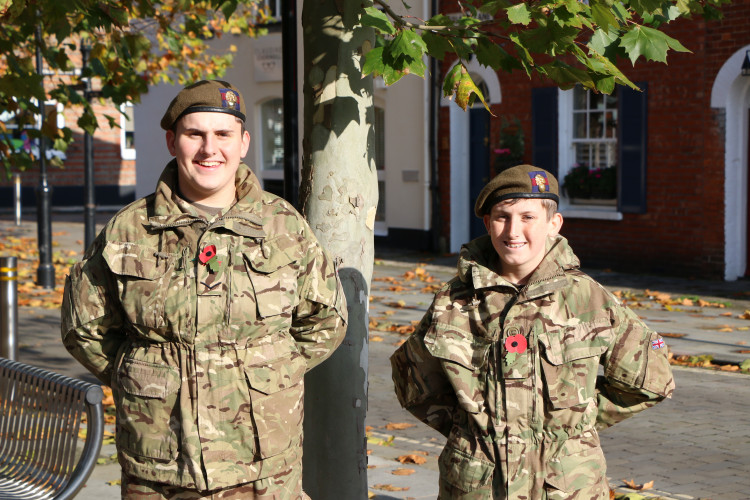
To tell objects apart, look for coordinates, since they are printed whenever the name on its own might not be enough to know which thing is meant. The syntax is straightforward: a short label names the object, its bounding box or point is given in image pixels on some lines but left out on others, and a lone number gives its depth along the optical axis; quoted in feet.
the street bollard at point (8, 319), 27.55
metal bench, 15.51
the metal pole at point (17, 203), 85.99
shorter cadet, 11.04
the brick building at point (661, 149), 48.62
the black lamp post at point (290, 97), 20.59
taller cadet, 11.19
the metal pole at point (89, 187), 51.60
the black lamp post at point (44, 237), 50.44
